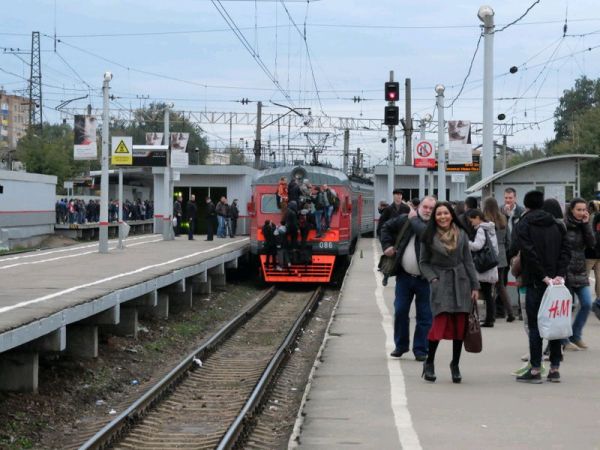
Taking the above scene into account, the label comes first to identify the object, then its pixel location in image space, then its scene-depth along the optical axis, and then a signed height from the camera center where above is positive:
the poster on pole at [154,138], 50.94 +3.93
